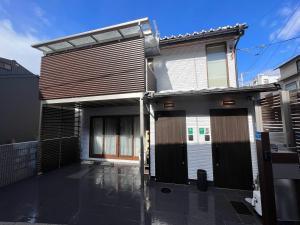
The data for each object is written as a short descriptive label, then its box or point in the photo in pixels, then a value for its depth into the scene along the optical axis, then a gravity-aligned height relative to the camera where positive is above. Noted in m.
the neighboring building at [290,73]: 11.63 +4.08
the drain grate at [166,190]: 5.21 -1.95
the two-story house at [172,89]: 5.61 +1.56
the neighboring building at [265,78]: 17.99 +5.71
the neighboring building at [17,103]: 10.41 +2.03
